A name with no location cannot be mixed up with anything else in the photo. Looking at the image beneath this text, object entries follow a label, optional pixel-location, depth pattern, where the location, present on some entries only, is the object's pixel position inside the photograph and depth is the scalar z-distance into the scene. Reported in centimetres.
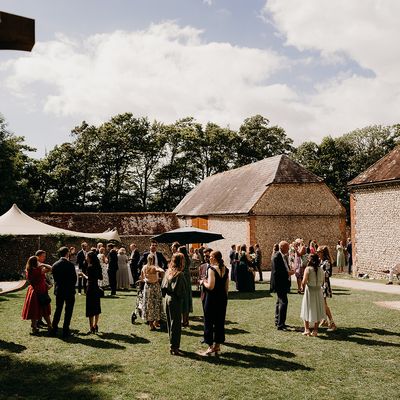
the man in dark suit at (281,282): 930
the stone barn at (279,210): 2688
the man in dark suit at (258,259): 1944
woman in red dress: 935
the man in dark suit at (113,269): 1570
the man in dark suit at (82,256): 1517
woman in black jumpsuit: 751
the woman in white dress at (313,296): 885
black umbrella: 1512
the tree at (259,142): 5516
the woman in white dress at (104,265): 1683
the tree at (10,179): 3344
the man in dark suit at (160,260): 1290
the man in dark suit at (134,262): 1756
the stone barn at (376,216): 1975
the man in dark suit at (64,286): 912
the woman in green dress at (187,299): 1001
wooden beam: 245
